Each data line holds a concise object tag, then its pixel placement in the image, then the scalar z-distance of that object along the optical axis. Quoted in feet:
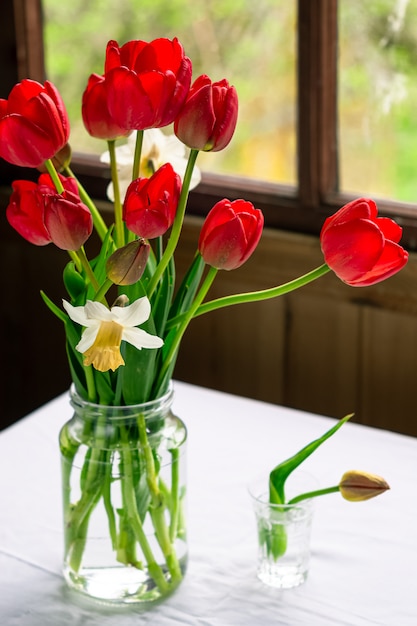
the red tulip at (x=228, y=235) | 4.05
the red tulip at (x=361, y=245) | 4.01
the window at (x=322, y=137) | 5.99
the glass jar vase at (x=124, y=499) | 4.31
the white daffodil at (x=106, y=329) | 3.97
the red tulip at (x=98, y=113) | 4.10
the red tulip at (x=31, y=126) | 4.03
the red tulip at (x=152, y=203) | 4.00
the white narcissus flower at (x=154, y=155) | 4.40
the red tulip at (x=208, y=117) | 4.02
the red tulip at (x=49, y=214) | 3.98
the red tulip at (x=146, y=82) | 3.96
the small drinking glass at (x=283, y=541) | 4.48
